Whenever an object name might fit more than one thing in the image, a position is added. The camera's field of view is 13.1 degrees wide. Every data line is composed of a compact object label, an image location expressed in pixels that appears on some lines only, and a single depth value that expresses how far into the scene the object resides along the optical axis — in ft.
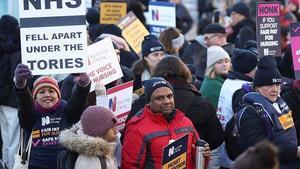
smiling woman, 38.79
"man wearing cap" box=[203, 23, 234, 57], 58.80
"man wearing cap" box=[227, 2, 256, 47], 75.97
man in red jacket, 36.50
